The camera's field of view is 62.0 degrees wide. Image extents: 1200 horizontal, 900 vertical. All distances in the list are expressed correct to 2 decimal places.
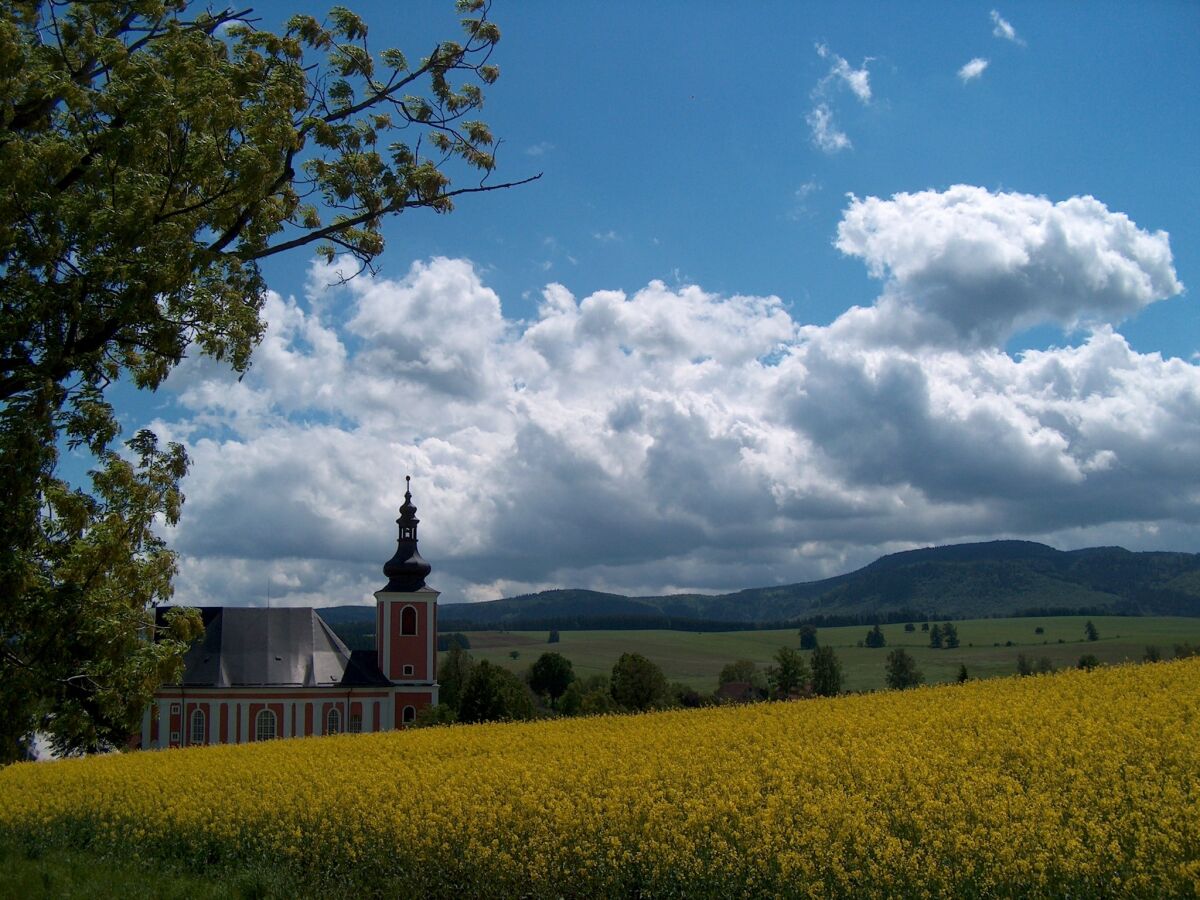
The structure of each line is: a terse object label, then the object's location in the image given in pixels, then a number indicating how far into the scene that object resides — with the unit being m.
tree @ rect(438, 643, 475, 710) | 76.00
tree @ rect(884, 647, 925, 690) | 91.69
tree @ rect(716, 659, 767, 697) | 97.57
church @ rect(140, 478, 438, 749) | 62.50
